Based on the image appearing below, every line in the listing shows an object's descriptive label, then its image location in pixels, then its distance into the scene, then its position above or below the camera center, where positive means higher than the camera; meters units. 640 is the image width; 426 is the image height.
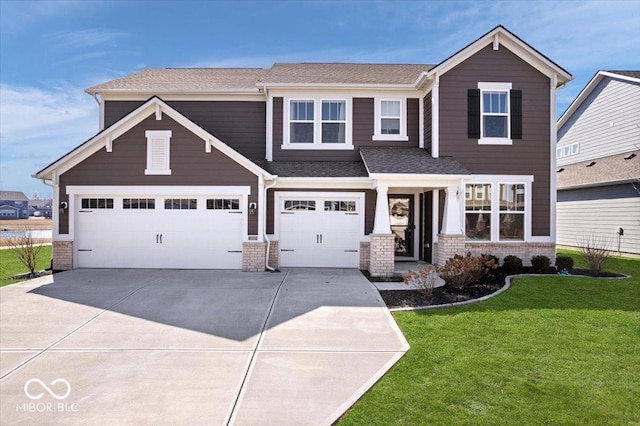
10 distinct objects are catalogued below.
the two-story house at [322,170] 12.55 +1.39
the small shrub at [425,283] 9.14 -1.66
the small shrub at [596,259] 12.04 -1.32
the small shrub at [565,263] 12.66 -1.54
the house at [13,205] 80.25 +1.21
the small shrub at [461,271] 9.59 -1.39
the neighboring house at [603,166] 17.23 +2.44
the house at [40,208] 96.13 +0.82
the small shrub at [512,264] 12.47 -1.54
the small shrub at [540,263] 12.46 -1.51
